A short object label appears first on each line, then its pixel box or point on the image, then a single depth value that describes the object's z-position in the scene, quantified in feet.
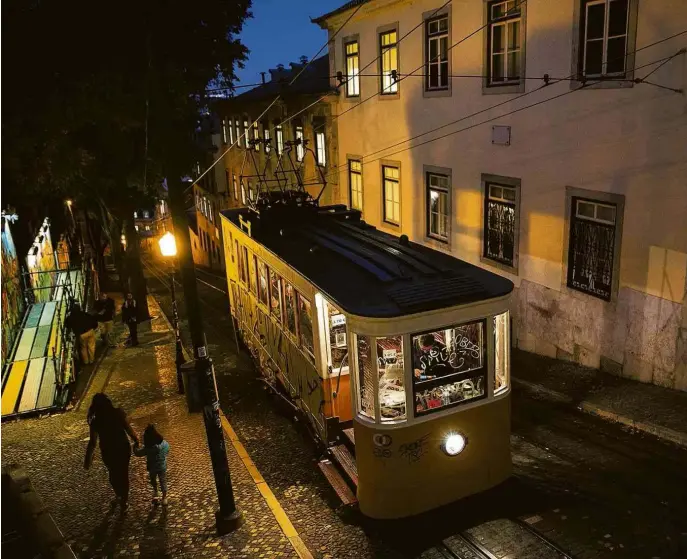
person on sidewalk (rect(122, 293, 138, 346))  47.98
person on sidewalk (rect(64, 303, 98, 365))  43.68
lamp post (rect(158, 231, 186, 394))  31.19
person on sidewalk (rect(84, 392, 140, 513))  23.15
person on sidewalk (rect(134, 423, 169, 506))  23.44
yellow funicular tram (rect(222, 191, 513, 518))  19.97
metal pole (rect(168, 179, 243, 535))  21.59
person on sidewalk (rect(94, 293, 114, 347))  49.98
